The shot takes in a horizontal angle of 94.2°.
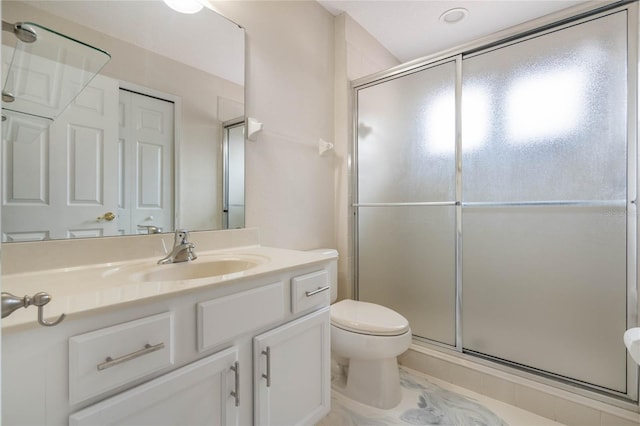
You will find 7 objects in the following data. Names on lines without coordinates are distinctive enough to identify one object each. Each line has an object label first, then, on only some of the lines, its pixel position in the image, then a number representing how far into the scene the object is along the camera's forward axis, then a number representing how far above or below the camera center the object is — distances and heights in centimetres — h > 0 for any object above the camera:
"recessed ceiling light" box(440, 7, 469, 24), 201 +136
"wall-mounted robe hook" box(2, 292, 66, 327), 46 -14
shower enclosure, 131 +6
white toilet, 142 -67
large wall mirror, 92 +30
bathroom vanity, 59 -34
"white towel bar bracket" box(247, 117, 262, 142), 153 +43
